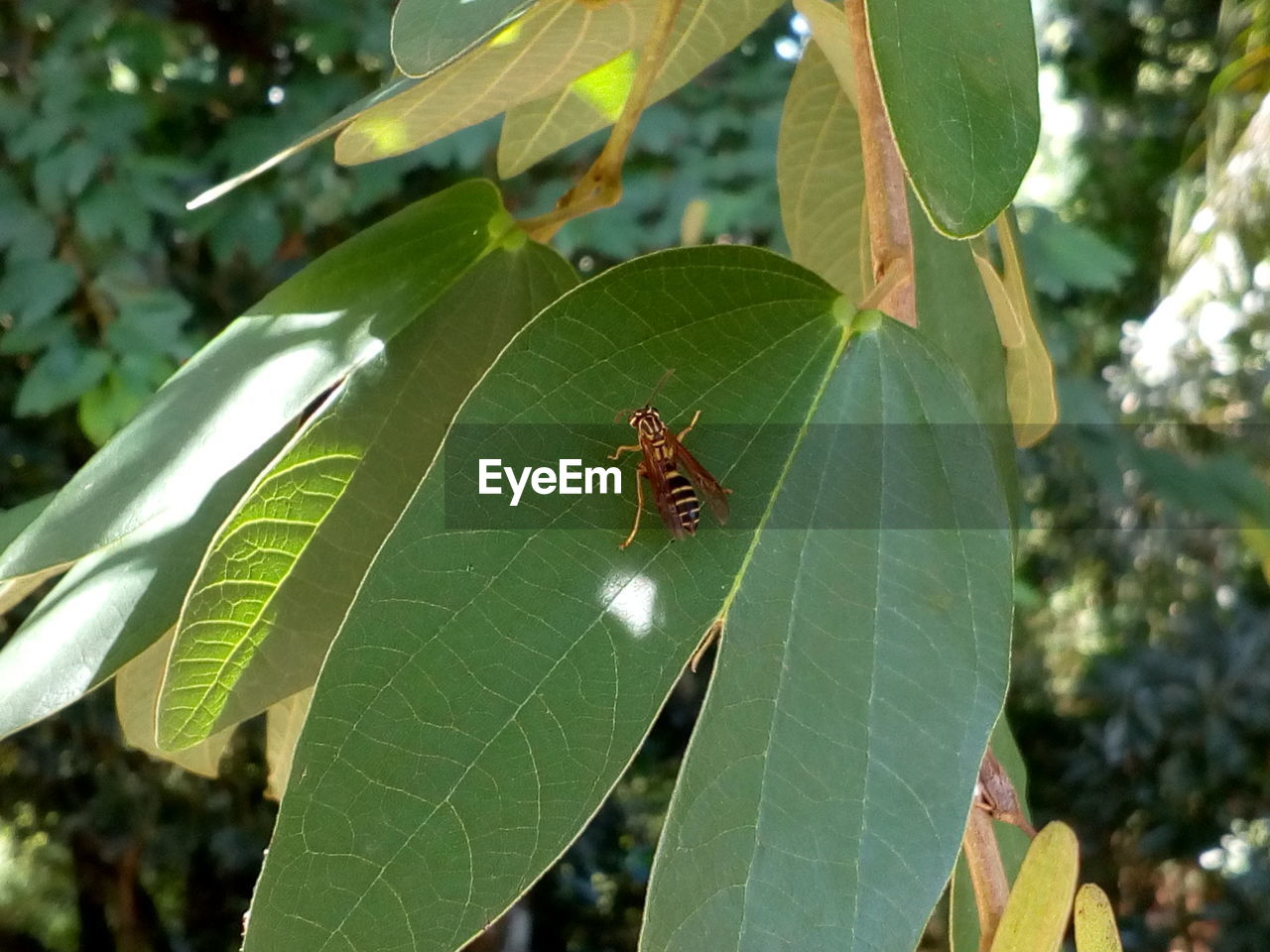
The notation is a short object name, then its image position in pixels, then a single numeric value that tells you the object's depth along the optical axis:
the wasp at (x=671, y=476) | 0.17
